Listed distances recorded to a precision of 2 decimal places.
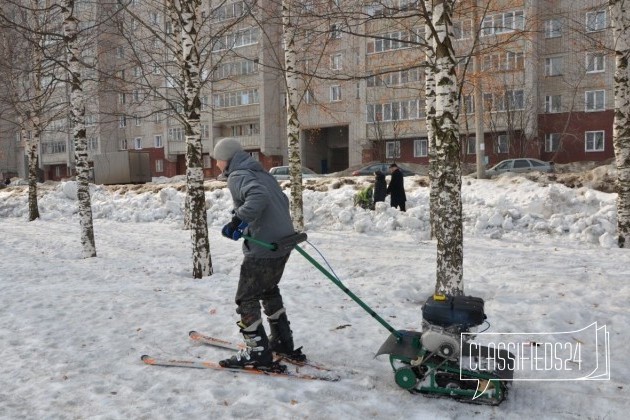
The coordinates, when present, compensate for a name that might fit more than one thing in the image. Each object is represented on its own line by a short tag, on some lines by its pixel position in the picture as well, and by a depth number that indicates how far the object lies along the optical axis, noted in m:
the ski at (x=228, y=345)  4.35
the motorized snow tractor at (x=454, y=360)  3.65
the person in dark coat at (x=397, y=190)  14.92
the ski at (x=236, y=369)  4.07
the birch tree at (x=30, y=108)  15.63
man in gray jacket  3.99
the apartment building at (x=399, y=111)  33.06
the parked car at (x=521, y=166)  27.08
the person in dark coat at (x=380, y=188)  15.64
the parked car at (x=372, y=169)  31.41
